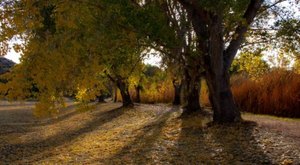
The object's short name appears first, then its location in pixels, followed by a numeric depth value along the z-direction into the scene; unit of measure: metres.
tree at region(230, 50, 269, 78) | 16.68
